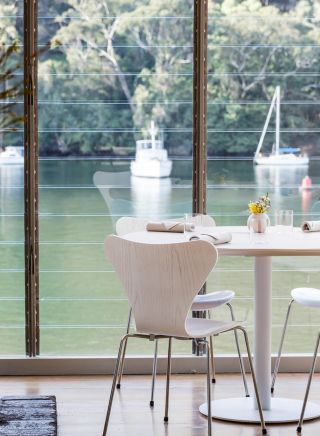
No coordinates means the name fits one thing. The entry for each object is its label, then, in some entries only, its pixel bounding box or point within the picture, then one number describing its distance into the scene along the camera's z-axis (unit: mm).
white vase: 6257
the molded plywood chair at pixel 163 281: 5148
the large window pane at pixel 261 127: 7369
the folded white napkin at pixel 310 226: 6289
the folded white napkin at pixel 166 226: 6330
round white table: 5953
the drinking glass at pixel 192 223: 6169
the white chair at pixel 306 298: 5837
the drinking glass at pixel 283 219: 6247
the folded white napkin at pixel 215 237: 5617
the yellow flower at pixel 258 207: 6194
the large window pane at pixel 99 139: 7322
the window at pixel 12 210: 7264
